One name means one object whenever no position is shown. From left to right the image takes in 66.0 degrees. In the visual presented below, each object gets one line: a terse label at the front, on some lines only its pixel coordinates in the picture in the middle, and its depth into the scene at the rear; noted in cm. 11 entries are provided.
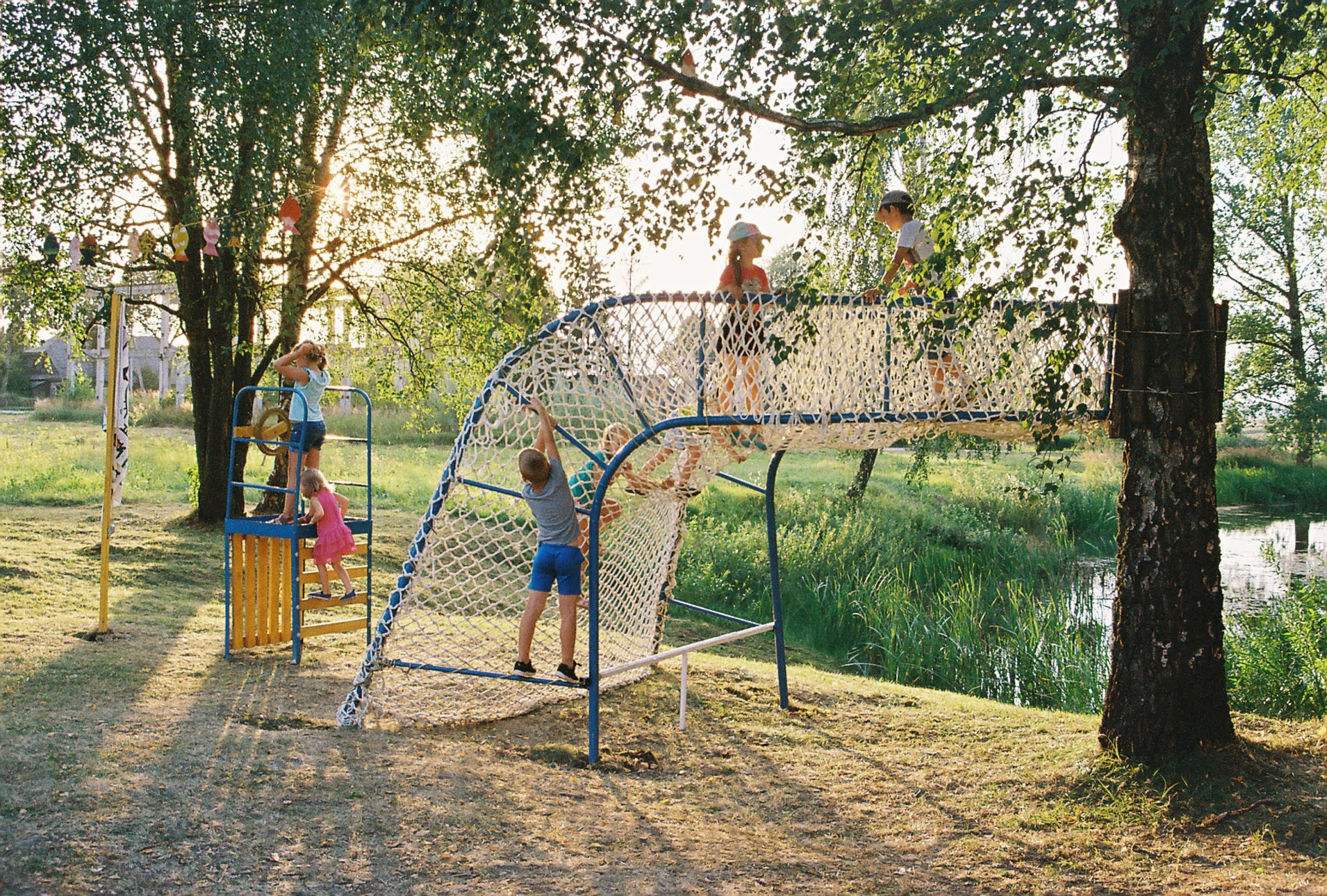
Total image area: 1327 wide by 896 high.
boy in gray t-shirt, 539
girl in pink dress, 702
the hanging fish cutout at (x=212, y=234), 763
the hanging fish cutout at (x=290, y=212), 774
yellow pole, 660
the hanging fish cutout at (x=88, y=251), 709
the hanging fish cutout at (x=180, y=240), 703
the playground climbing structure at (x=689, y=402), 498
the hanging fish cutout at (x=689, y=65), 525
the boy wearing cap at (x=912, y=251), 510
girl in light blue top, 701
